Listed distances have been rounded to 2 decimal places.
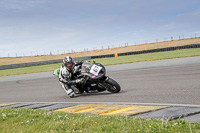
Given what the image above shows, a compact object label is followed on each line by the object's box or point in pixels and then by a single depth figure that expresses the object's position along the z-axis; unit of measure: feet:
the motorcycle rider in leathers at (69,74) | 63.51
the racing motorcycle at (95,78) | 59.93
